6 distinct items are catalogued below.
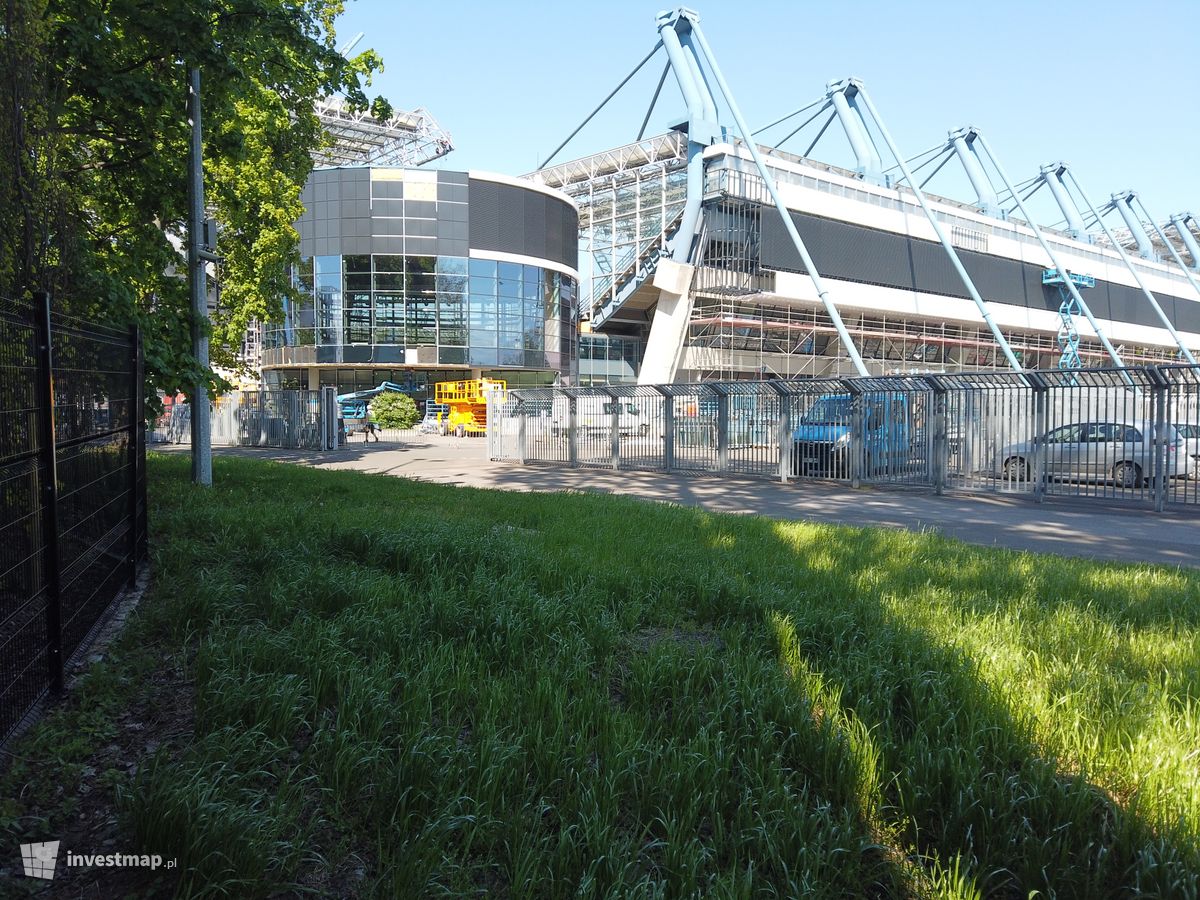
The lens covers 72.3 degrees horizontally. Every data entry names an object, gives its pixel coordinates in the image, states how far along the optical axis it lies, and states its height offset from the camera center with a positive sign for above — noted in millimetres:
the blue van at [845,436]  16891 -510
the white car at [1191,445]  13211 -572
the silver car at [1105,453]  13492 -734
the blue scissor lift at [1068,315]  55344 +6893
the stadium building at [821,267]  44781 +9431
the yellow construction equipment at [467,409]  39906 +299
